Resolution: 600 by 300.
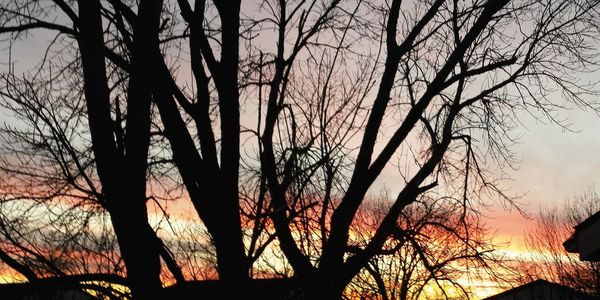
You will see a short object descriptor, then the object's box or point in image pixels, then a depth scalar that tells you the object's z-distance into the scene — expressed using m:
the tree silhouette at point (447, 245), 8.19
